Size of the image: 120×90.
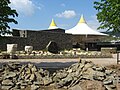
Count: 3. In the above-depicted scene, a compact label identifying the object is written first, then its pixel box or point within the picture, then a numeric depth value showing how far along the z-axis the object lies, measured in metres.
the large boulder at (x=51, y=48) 16.71
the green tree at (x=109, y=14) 7.73
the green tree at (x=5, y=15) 7.82
